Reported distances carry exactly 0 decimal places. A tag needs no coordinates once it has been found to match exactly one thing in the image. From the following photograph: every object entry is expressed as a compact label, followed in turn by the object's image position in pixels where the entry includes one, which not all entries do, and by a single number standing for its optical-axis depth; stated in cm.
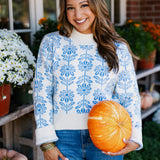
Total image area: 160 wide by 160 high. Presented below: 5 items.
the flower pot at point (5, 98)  186
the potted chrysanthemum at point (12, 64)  183
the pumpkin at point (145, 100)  373
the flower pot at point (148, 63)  358
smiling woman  154
